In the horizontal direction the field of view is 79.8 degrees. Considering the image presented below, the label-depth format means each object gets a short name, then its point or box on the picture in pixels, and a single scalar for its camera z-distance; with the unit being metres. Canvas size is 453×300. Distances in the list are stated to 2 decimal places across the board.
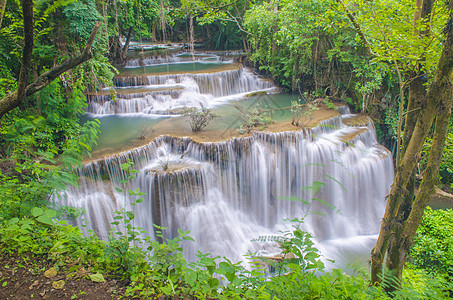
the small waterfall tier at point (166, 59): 17.11
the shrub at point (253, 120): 8.83
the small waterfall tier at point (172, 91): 10.82
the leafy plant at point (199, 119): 8.94
